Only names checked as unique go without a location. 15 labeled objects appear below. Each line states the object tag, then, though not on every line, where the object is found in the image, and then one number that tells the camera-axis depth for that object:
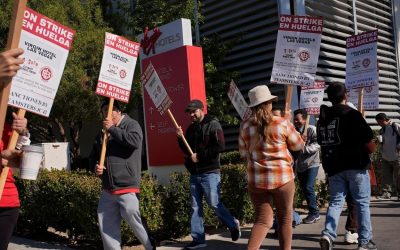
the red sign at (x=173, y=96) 8.31
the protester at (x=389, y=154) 10.48
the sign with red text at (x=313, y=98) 9.96
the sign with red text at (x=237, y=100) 7.73
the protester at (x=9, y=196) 3.76
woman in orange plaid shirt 5.04
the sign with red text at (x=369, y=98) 9.23
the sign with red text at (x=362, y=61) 8.48
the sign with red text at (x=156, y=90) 7.17
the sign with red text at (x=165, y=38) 8.43
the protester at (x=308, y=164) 8.03
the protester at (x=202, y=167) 6.69
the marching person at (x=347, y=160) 5.78
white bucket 3.94
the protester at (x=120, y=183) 5.54
